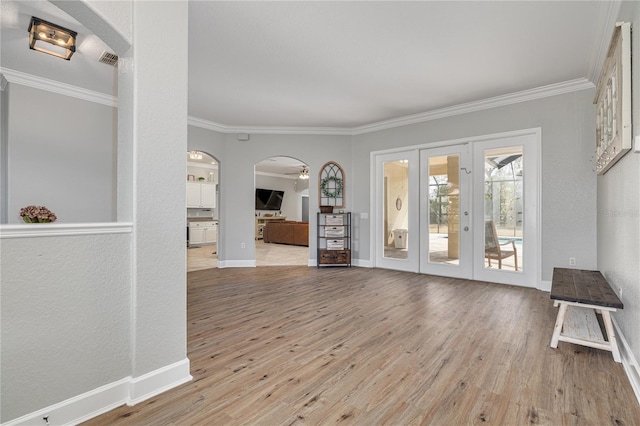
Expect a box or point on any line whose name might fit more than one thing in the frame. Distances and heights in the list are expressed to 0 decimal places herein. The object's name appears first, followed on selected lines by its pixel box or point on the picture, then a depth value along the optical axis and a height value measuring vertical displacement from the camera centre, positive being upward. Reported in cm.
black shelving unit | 600 -56
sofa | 998 -69
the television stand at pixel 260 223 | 1229 -43
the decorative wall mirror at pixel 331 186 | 617 +54
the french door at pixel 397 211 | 543 +4
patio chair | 446 -49
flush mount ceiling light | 269 +160
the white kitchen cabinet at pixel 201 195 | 978 +58
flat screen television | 1252 +57
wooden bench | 221 -72
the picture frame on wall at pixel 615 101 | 202 +87
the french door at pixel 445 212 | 488 +2
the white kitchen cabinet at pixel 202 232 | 967 -64
